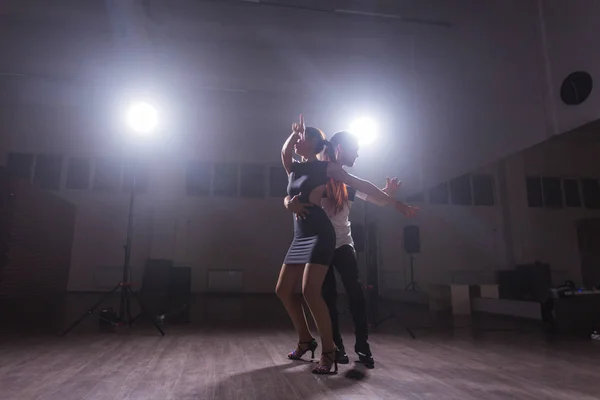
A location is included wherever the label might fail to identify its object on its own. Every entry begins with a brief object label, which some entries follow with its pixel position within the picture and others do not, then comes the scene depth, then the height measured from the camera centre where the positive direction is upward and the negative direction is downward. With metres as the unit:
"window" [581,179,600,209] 5.94 +1.12
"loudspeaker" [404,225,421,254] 8.27 +0.28
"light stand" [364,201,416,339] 3.56 -0.50
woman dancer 1.80 +0.07
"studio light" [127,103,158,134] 3.70 +1.40
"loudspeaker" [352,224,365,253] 4.94 +0.27
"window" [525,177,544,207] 8.03 +1.37
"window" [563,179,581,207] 7.18 +1.29
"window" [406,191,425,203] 8.36 +1.29
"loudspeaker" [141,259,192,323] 5.74 -0.67
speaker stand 8.34 -0.72
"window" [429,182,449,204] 8.69 +1.42
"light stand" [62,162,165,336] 3.39 -0.36
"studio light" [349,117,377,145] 4.25 +1.48
